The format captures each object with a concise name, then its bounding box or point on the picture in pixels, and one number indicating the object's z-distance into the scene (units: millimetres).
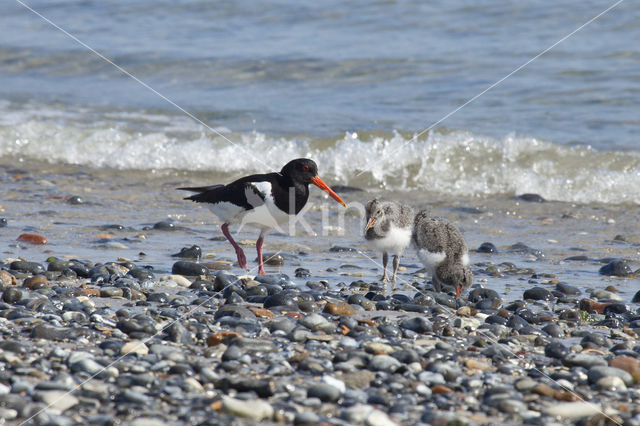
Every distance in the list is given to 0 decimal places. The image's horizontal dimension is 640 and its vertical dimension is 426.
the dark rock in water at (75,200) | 18531
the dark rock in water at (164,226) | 16766
